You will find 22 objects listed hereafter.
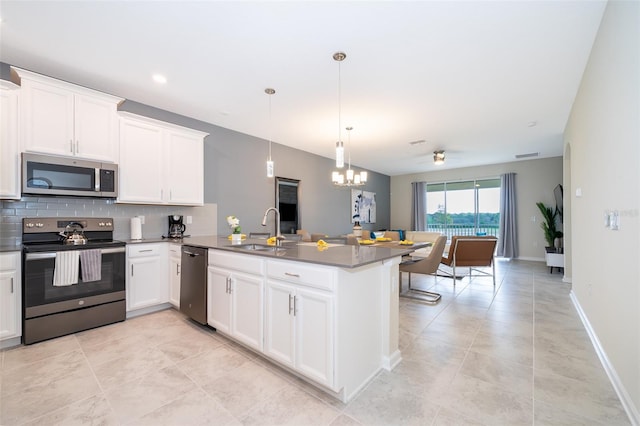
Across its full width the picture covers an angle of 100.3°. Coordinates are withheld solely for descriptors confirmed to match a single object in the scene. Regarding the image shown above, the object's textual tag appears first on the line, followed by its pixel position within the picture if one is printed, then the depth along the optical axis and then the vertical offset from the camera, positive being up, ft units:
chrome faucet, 9.10 -0.80
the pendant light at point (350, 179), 14.68 +2.10
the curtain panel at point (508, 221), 23.97 -0.60
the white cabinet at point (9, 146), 7.88 +2.08
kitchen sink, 8.22 -1.07
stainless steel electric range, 7.87 -1.98
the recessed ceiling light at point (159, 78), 9.51 +4.94
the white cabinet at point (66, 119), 8.30 +3.24
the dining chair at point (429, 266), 12.07 -2.37
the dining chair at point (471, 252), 14.11 -2.01
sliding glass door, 25.79 +0.75
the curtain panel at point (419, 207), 29.07 +0.82
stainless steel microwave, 8.29 +1.29
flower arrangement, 9.81 -0.36
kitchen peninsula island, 5.42 -2.21
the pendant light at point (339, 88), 8.21 +4.89
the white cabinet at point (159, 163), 10.46 +2.24
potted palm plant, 19.58 -0.84
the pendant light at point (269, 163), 9.95 +1.93
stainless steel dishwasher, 8.67 -2.33
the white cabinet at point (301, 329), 5.42 -2.52
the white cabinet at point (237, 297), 6.87 -2.30
